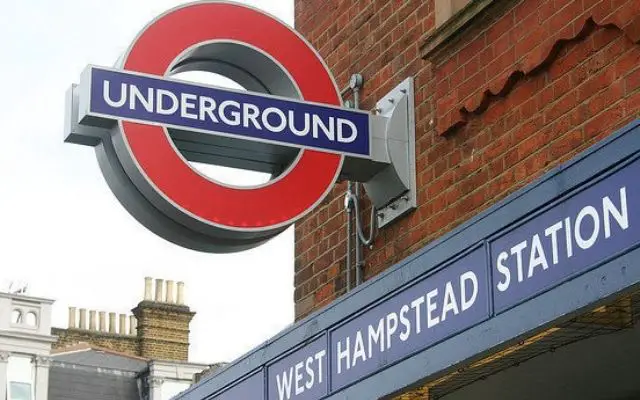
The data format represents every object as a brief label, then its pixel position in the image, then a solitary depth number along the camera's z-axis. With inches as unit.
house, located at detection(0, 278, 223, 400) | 1224.8
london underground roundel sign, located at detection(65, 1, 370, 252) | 270.4
